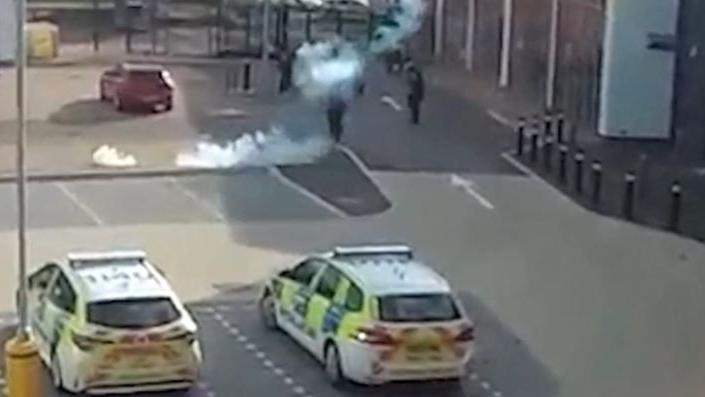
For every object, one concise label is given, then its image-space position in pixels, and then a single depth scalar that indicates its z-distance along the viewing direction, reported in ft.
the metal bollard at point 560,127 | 123.46
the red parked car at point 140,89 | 133.39
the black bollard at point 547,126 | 124.26
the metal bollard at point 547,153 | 116.67
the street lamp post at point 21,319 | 54.29
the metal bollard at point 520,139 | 121.19
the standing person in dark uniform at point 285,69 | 142.72
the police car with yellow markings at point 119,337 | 69.21
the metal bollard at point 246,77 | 145.07
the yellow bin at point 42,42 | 154.92
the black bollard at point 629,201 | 105.29
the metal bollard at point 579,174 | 111.04
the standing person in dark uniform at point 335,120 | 123.95
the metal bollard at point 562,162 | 114.00
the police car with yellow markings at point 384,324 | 71.10
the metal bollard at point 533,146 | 119.03
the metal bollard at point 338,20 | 165.48
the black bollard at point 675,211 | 102.61
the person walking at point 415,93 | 130.72
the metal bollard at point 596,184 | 108.37
